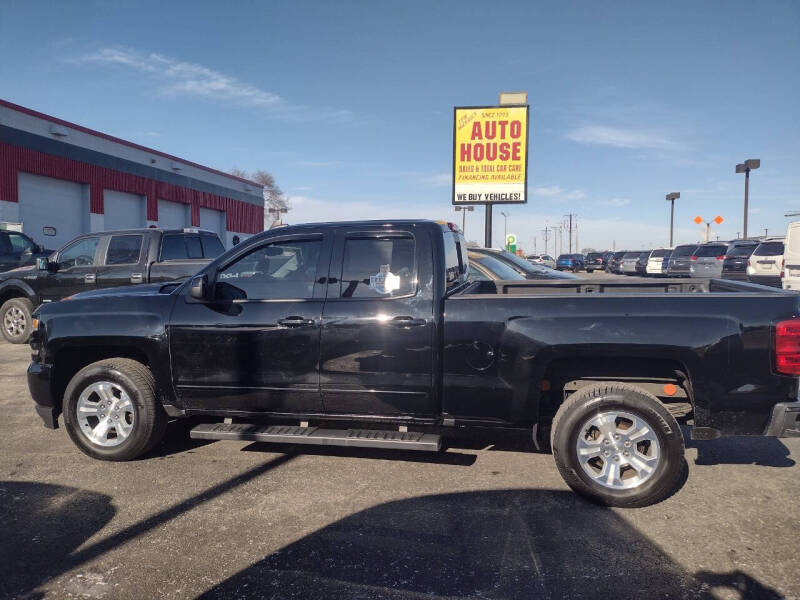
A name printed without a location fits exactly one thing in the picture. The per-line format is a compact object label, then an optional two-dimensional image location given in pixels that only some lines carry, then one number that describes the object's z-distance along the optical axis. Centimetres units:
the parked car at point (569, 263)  4702
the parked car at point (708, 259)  2412
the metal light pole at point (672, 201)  5268
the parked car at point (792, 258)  1464
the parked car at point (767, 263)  1739
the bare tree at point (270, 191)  9019
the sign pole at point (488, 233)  1727
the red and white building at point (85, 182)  2067
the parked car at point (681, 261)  2626
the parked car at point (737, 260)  2159
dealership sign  1756
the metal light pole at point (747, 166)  3559
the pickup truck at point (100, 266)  909
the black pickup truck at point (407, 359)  357
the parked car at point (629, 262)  3631
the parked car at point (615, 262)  4203
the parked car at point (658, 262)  3061
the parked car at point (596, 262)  4825
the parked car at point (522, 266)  925
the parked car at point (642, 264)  3472
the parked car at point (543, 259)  5108
